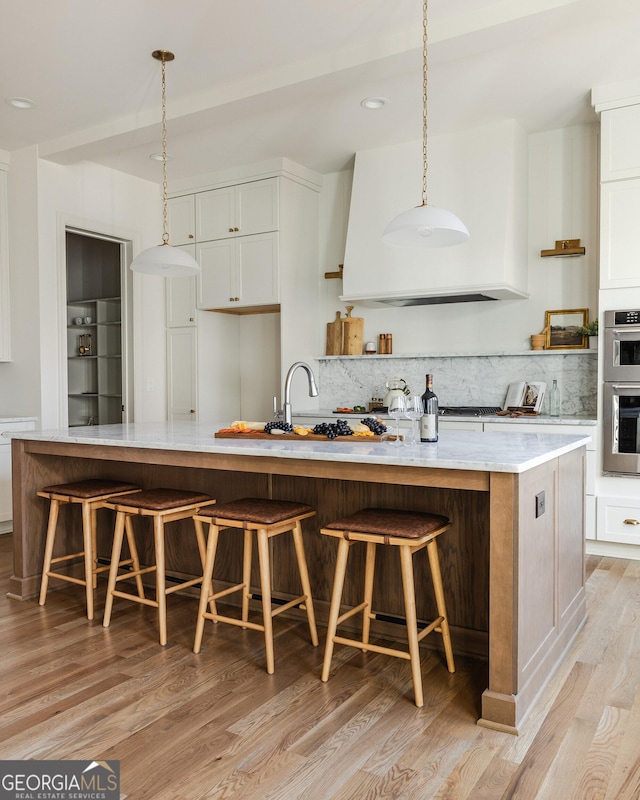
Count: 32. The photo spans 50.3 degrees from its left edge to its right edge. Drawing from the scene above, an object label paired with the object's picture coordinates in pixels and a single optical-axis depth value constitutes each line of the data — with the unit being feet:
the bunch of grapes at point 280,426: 10.13
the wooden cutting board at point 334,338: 18.72
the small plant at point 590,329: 15.28
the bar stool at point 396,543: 7.63
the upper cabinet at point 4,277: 16.99
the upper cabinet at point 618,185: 13.55
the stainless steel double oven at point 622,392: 13.61
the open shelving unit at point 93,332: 21.57
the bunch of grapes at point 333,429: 9.57
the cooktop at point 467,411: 15.74
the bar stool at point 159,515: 9.49
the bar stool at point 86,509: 10.59
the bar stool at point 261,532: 8.52
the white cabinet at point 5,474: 15.92
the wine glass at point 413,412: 8.98
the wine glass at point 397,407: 8.97
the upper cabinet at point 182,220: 19.34
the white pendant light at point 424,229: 9.27
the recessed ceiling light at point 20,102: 14.02
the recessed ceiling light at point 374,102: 13.83
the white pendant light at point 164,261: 11.53
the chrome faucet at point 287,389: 10.24
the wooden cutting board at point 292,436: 9.41
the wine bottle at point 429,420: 8.96
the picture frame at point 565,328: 15.66
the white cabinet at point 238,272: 17.92
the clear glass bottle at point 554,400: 15.67
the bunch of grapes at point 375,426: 9.67
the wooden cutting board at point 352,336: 18.43
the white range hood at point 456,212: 15.15
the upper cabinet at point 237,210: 17.88
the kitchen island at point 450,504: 7.13
